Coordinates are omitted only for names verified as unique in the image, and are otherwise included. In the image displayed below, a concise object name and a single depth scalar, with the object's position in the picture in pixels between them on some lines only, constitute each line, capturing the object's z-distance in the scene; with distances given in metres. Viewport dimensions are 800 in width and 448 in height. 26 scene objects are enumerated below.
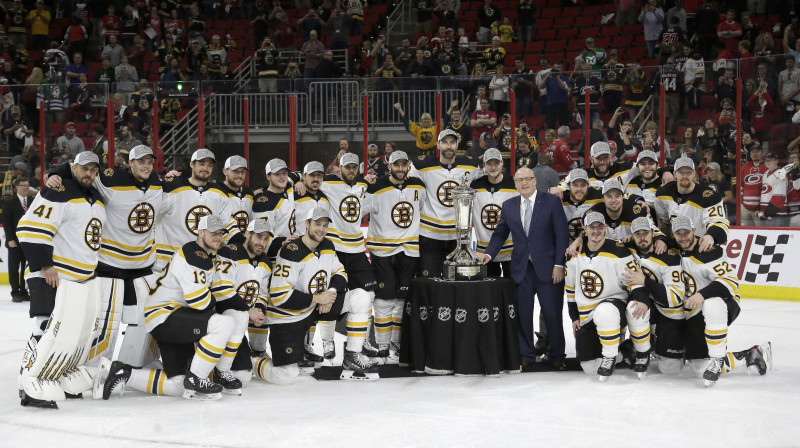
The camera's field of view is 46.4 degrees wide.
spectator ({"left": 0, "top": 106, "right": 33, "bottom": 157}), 11.86
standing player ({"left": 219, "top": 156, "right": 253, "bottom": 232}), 6.78
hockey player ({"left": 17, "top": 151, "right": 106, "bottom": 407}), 5.60
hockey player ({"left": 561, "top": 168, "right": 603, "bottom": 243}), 6.86
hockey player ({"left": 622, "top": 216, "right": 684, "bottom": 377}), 6.38
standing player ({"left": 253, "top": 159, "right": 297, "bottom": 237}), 6.91
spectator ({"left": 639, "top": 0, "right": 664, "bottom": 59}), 14.48
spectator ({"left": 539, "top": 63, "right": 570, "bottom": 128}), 10.41
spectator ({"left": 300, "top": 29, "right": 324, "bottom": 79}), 14.88
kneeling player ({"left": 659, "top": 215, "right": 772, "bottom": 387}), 6.17
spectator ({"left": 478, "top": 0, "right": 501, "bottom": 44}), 16.30
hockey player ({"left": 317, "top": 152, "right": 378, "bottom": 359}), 7.01
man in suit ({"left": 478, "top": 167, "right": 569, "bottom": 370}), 6.74
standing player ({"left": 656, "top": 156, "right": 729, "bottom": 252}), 6.79
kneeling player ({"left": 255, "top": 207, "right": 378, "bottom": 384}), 6.29
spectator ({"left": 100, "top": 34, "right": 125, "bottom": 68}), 16.44
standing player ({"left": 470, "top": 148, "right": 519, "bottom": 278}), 7.05
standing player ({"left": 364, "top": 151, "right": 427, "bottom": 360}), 7.04
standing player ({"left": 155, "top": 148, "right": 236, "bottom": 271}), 6.60
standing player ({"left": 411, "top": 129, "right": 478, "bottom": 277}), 7.18
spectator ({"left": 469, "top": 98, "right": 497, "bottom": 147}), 10.53
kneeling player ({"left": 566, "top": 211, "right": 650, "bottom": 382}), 6.32
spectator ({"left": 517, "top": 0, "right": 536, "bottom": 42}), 16.00
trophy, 6.57
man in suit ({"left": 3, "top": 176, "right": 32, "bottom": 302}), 10.45
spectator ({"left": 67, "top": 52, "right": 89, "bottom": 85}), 16.11
